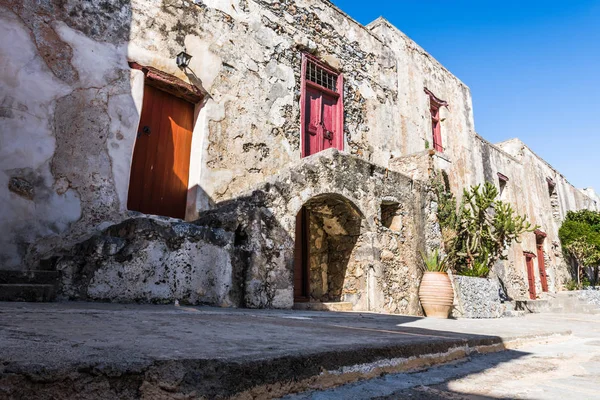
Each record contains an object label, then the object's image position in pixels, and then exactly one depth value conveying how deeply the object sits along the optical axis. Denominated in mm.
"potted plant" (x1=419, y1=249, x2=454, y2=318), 6051
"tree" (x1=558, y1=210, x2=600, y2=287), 16359
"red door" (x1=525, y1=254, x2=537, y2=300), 13781
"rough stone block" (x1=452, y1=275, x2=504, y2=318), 6582
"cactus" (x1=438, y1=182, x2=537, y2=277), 8039
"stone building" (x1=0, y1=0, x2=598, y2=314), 4176
